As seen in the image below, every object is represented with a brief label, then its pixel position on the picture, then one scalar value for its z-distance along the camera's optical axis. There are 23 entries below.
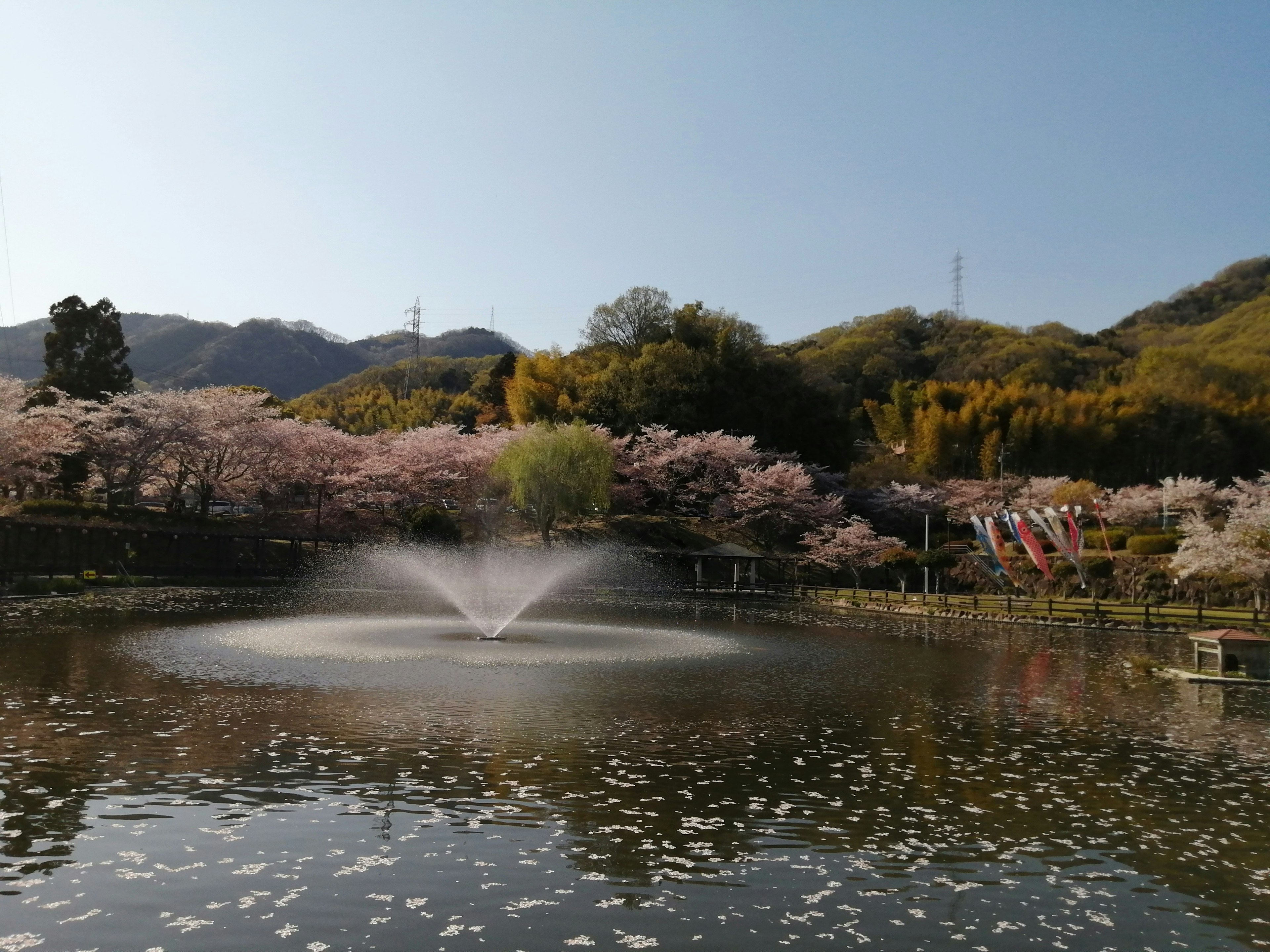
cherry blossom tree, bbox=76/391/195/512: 54.53
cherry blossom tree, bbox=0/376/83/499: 48.91
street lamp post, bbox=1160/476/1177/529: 60.31
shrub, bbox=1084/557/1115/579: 50.81
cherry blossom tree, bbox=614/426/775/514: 71.06
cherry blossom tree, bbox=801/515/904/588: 59.56
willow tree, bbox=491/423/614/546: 61.53
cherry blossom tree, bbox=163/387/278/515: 58.22
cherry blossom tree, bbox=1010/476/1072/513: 68.88
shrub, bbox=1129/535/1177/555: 52.81
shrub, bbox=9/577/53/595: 37.81
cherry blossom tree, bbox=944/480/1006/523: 71.69
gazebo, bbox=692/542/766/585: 54.28
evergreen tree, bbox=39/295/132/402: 57.34
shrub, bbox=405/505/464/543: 62.28
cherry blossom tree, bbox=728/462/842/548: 67.19
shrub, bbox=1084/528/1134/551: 57.12
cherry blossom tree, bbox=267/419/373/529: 64.00
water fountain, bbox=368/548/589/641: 51.28
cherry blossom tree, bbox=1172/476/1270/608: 35.72
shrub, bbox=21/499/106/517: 50.06
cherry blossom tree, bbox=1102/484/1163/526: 64.12
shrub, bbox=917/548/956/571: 52.59
